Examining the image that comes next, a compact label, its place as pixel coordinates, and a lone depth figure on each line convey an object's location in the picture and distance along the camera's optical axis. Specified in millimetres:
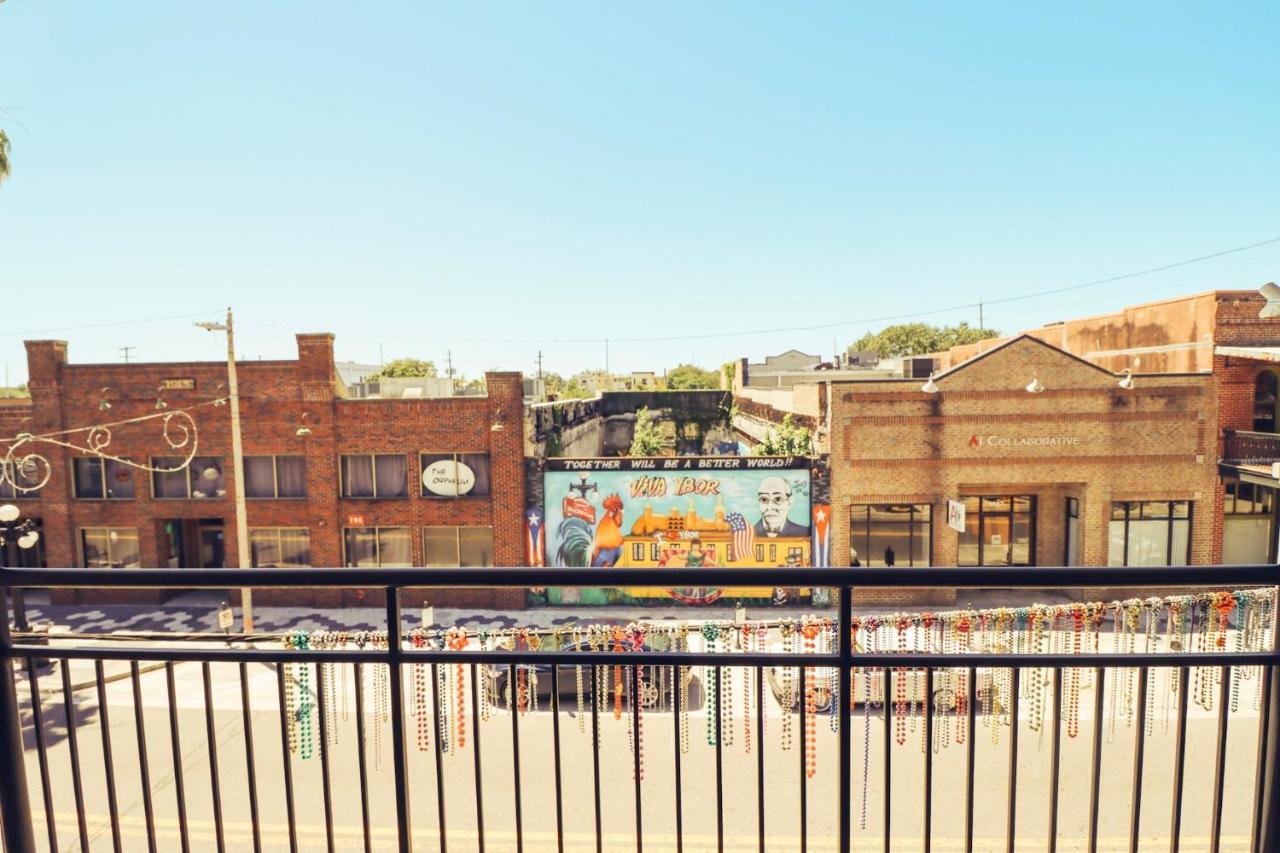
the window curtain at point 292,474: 18766
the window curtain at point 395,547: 18719
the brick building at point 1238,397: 17188
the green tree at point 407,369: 63497
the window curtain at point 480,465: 18562
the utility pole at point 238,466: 15781
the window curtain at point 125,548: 19170
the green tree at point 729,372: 49625
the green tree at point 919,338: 76750
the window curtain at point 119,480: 18906
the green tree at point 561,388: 43381
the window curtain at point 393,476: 18625
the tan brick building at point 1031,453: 17469
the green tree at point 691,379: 70062
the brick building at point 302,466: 18422
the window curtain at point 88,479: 19078
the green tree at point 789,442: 19016
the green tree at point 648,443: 27203
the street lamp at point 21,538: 8870
